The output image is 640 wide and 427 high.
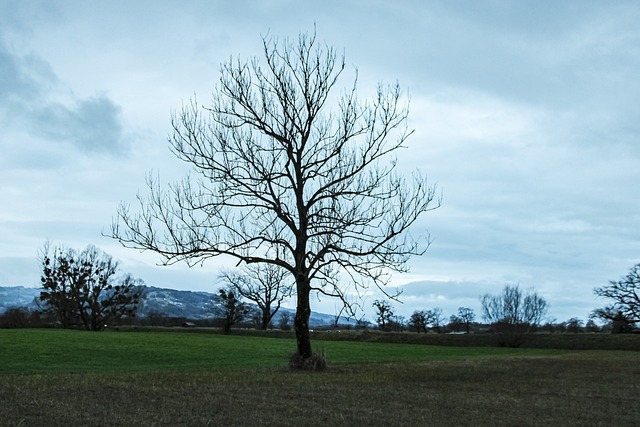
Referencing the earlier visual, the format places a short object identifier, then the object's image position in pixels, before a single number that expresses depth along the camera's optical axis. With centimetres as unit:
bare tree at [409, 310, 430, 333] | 9925
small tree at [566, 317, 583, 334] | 8181
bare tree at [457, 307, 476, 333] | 11321
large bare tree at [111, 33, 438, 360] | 2322
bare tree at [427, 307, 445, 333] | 10379
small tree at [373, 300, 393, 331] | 8910
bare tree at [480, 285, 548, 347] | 12971
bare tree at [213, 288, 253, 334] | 8169
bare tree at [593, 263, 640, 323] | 5566
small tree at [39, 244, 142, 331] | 8031
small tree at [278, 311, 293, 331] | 9554
